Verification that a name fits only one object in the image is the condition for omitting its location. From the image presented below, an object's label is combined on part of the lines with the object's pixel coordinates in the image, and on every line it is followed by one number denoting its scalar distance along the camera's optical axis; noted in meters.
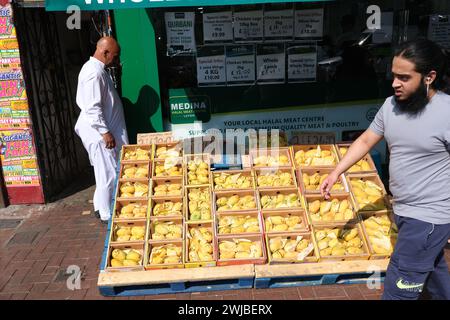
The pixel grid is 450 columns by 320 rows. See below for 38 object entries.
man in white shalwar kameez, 4.45
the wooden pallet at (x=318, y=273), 3.47
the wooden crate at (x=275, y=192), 4.09
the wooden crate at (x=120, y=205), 4.03
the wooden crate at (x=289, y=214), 3.86
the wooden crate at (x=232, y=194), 4.14
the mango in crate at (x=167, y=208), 4.06
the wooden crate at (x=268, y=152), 4.46
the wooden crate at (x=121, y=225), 3.84
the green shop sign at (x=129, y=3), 3.59
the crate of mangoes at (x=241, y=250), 3.57
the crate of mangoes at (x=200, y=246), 3.56
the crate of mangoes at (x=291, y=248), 3.56
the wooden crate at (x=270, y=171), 4.27
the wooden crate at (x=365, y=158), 4.20
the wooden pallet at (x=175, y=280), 3.46
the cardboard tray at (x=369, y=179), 3.88
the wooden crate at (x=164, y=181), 4.29
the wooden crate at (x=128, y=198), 4.13
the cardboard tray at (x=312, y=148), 4.34
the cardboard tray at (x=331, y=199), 3.78
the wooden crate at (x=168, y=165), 4.37
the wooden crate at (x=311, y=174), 4.03
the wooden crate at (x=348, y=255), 3.53
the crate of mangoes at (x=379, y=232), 3.56
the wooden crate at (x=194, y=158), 4.40
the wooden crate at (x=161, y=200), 4.09
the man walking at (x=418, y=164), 2.40
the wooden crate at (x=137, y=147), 4.62
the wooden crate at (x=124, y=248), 3.55
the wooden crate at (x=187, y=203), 3.96
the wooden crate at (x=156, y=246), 3.55
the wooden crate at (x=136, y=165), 4.32
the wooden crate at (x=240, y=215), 3.94
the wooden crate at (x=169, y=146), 4.62
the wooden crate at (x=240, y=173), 4.30
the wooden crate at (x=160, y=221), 3.88
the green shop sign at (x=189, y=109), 5.49
